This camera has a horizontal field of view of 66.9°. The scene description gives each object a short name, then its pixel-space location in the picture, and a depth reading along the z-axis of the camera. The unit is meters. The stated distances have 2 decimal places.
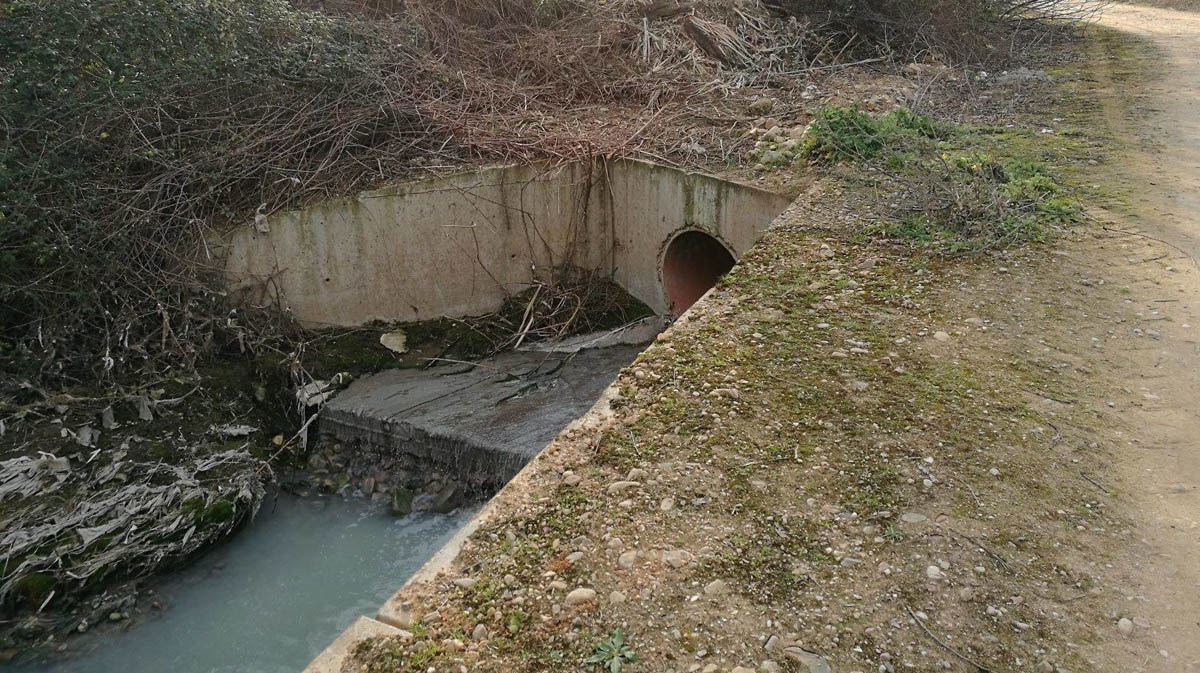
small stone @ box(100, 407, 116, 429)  6.91
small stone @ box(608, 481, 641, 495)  4.04
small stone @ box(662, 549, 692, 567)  3.61
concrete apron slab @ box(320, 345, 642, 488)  7.29
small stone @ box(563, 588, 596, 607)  3.46
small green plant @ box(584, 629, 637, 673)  3.19
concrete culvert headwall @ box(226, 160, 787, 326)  8.20
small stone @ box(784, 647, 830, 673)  3.14
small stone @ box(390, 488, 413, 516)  7.11
